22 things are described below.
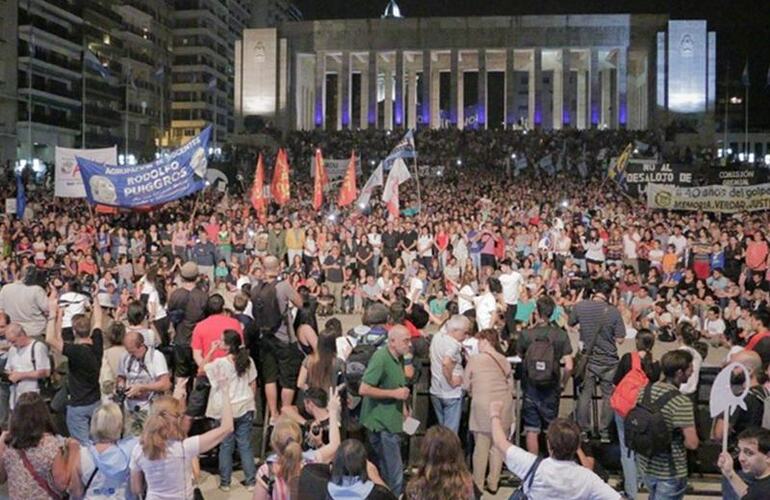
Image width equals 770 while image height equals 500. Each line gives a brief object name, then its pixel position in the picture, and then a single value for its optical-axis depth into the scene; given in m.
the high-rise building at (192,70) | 107.00
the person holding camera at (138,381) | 7.66
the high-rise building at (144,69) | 87.00
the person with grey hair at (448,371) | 8.14
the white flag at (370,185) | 24.23
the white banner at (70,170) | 22.62
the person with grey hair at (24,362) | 8.01
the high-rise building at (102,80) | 77.38
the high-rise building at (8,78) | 62.06
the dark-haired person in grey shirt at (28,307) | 9.70
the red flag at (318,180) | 27.23
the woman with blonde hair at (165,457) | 5.57
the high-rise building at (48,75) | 65.75
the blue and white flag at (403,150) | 24.06
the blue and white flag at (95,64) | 40.28
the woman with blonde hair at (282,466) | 5.25
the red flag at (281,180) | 27.33
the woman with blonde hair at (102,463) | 5.64
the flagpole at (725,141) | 60.60
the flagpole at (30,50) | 64.75
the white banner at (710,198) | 22.50
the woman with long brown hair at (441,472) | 5.04
